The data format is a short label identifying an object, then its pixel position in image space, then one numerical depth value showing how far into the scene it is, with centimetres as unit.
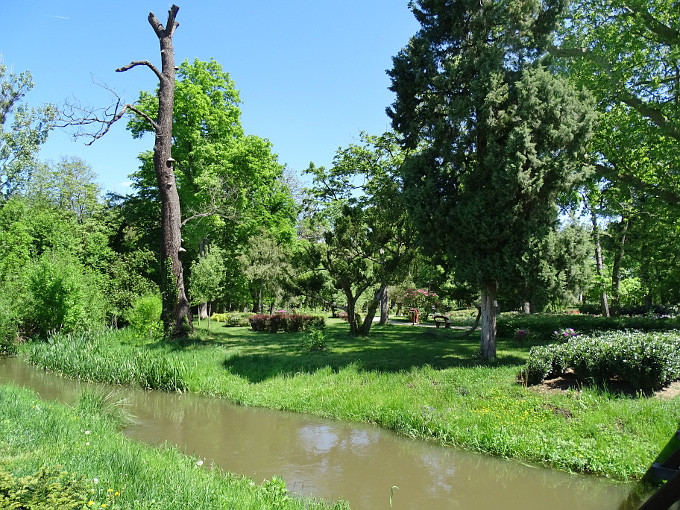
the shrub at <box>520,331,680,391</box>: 925
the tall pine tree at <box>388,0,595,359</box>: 1247
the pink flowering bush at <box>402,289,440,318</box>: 2738
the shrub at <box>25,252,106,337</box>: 1752
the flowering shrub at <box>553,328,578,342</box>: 1488
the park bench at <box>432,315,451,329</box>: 2505
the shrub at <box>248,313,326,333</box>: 2375
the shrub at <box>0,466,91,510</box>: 335
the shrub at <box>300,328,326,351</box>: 1584
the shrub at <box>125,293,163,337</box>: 1848
